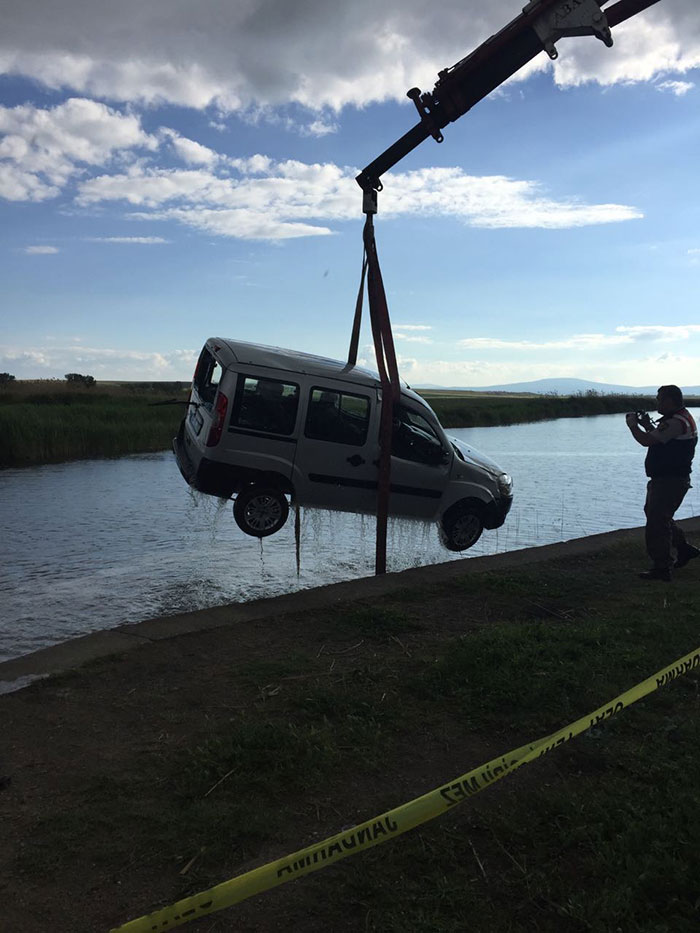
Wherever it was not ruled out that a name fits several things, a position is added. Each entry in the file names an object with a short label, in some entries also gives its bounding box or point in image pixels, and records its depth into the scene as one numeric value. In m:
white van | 9.18
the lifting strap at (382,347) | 9.51
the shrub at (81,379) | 53.55
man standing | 8.69
